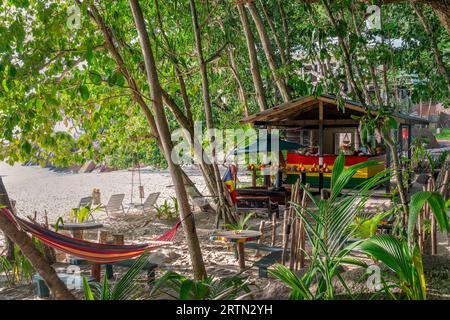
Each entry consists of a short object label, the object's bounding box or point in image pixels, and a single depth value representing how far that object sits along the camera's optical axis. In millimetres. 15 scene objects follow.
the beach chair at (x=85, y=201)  10021
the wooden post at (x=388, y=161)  11000
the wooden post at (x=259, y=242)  6727
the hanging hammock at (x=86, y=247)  4437
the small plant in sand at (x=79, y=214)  7758
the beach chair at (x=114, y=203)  10570
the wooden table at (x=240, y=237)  5703
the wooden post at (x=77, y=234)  7170
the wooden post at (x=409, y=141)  14012
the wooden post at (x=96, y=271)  5371
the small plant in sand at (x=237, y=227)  6231
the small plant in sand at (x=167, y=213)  10396
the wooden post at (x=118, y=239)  5883
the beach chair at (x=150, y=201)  10848
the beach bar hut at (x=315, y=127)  11234
